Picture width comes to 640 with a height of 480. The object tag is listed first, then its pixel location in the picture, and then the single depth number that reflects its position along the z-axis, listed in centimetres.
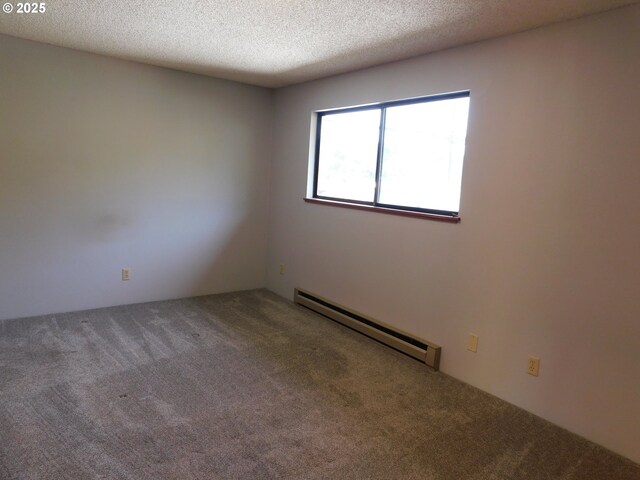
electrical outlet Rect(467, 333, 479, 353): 289
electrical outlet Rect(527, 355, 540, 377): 255
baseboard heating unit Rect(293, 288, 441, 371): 313
